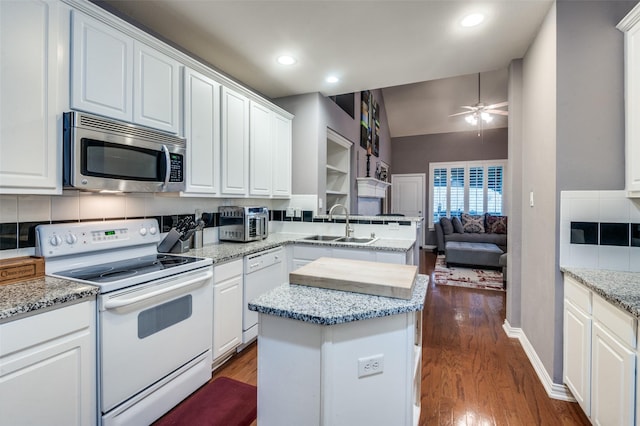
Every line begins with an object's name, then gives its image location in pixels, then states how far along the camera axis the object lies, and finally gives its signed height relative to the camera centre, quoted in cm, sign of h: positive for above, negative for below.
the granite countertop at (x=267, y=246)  229 -31
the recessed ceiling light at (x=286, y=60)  278 +143
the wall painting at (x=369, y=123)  556 +180
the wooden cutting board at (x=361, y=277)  120 -29
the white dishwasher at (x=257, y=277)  247 -59
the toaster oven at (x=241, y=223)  280 -12
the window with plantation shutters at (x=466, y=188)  754 +63
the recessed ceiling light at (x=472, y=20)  213 +141
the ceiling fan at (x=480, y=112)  520 +182
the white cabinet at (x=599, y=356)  126 -70
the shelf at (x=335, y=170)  442 +64
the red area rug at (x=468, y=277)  456 -107
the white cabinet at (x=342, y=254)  266 -40
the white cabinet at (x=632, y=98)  165 +66
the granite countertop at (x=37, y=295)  112 -36
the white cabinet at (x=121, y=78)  157 +79
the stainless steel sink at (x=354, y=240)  314 -30
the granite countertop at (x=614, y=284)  128 -36
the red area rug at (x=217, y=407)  166 -116
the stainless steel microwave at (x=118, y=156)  152 +32
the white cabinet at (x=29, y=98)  132 +52
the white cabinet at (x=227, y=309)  215 -73
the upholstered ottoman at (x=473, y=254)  541 -76
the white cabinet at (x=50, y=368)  111 -64
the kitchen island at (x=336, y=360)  105 -54
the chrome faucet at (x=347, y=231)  323 -21
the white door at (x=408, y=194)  823 +51
